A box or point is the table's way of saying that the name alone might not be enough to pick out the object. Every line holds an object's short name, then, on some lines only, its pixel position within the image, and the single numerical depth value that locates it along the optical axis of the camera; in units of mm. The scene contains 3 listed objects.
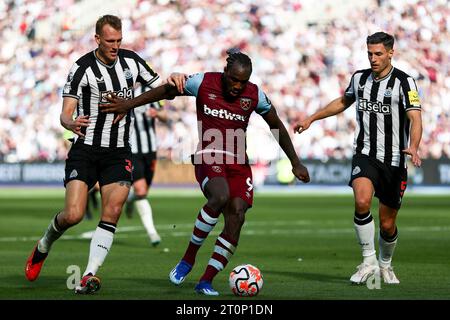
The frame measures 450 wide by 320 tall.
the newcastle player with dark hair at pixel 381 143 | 18672
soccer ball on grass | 16172
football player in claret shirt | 16844
